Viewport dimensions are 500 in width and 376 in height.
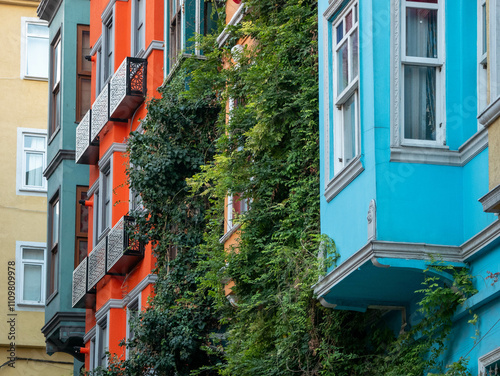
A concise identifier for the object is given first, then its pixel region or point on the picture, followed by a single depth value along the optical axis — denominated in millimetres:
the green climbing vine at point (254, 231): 13688
